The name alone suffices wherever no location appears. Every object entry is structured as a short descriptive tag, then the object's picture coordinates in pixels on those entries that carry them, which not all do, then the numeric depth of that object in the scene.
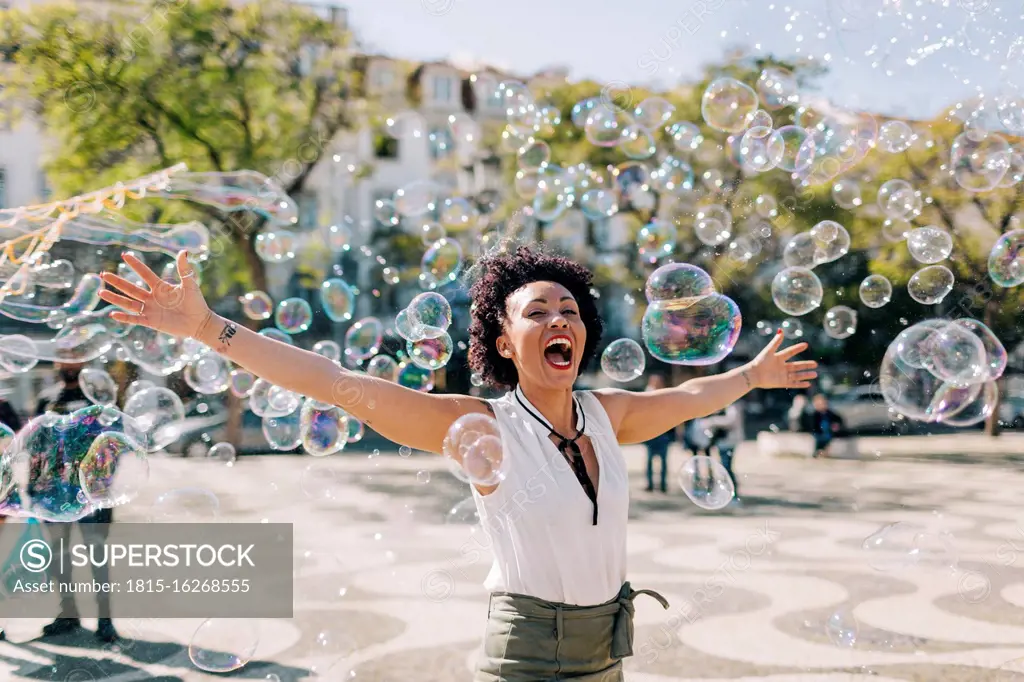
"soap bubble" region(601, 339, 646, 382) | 4.77
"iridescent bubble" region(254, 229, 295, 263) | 6.43
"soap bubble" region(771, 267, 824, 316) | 5.53
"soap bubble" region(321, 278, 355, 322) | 5.69
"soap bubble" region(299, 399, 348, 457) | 5.04
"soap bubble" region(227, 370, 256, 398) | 6.34
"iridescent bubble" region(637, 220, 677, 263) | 5.83
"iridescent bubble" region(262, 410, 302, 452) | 5.67
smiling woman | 2.12
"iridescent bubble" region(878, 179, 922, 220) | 5.88
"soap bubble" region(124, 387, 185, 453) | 4.92
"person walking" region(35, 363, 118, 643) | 4.94
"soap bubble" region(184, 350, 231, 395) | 5.59
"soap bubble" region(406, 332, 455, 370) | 4.41
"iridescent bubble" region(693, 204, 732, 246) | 6.03
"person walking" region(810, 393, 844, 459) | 14.66
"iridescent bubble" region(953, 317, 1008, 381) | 4.41
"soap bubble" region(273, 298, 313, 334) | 5.79
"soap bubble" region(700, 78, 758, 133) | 5.92
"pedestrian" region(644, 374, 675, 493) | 10.93
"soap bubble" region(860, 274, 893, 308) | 5.85
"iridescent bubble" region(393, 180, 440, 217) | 5.93
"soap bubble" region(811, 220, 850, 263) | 5.78
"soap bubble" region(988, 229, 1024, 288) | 5.56
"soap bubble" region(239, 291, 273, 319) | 5.82
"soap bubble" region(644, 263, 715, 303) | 4.24
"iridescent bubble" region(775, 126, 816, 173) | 5.58
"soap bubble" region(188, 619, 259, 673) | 3.99
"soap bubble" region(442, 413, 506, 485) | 2.22
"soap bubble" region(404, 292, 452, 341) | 4.16
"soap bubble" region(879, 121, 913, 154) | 5.90
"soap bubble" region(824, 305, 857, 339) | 6.11
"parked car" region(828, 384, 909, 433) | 21.66
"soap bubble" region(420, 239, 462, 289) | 5.57
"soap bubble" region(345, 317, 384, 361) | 5.43
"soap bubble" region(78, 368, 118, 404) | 5.10
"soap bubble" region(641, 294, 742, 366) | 4.04
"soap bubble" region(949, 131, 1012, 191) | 5.67
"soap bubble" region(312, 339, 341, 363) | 6.04
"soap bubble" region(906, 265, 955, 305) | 5.65
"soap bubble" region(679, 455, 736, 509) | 3.99
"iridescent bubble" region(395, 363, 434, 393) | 5.52
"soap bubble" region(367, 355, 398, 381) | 5.54
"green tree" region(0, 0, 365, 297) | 15.09
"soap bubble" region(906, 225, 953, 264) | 5.68
